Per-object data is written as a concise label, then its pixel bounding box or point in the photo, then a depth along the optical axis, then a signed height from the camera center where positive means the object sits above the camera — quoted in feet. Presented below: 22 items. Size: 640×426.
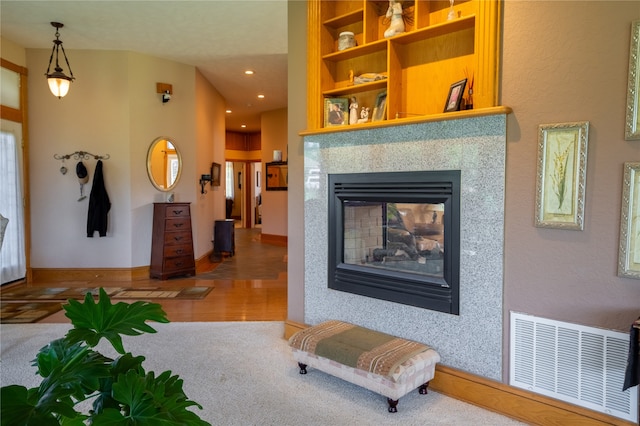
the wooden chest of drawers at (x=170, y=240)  18.52 -2.04
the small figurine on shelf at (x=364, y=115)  9.58 +1.85
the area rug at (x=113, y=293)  15.47 -3.77
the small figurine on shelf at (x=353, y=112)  9.71 +1.95
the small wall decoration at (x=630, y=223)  6.00 -0.39
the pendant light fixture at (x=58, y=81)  15.10 +4.16
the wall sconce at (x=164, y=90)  18.90 +4.77
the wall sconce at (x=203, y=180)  21.66 +0.78
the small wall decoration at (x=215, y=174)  24.06 +1.25
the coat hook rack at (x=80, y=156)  18.07 +1.70
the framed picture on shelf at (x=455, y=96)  7.79 +1.90
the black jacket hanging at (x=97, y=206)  17.62 -0.46
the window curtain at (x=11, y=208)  16.51 -0.55
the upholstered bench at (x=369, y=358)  7.34 -3.04
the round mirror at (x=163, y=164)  18.95 +1.45
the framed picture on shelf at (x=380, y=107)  9.21 +1.97
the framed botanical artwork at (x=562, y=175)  6.47 +0.34
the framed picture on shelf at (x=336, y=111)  10.00 +2.03
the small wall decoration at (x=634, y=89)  5.94 +1.53
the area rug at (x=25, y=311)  12.79 -3.80
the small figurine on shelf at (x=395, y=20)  8.61 +3.66
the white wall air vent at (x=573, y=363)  6.25 -2.69
